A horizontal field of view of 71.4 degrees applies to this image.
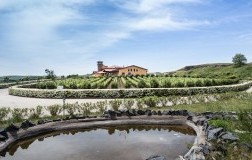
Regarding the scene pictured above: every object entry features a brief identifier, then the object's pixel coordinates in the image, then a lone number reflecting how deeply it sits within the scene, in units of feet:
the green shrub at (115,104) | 32.88
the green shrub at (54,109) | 30.58
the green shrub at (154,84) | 58.07
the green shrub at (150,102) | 35.28
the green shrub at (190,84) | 60.34
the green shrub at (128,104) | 33.92
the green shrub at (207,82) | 63.76
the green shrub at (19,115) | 28.11
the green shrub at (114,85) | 59.10
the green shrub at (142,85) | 57.94
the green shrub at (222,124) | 20.09
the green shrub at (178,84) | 58.83
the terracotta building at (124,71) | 157.45
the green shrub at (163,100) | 36.35
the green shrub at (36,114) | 29.49
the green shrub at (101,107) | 32.04
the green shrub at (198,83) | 61.80
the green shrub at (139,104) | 33.94
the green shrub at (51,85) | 66.52
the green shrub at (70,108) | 30.82
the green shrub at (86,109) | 30.74
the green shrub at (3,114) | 28.48
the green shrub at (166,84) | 58.83
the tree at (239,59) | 166.30
